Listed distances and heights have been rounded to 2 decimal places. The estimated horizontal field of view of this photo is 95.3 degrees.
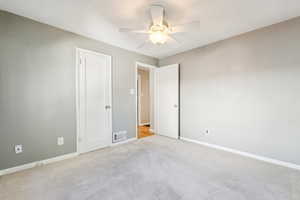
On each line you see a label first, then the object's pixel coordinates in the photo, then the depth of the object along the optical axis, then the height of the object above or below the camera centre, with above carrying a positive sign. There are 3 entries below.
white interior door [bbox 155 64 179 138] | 3.84 -0.05
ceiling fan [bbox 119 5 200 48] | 1.87 +1.06
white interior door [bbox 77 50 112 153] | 2.80 -0.03
